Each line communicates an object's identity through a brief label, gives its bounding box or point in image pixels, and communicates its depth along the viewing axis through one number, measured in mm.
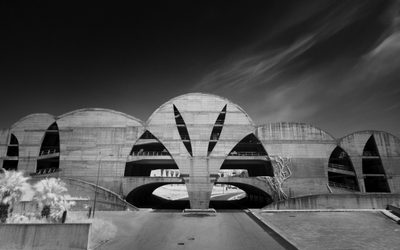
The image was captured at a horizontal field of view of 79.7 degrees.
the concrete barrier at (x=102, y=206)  37750
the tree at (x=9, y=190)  20894
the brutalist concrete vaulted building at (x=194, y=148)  43000
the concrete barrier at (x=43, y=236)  17500
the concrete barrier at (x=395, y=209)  33959
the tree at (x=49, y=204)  22359
